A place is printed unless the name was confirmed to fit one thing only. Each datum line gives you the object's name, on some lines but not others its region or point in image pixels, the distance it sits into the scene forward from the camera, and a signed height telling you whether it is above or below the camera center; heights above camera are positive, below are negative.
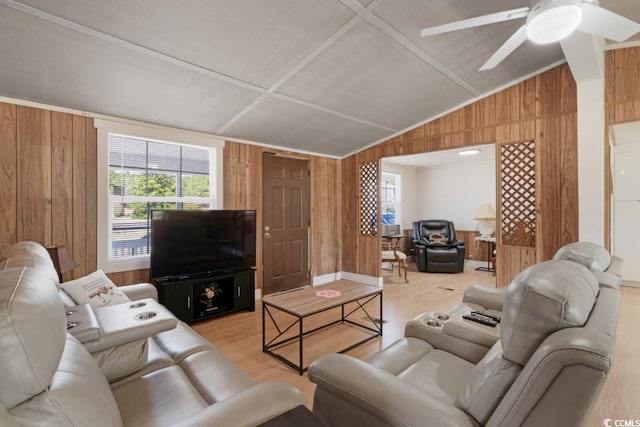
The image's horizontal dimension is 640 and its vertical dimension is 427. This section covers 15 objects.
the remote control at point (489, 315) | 1.87 -0.65
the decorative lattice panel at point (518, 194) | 3.66 +0.27
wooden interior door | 4.50 -0.10
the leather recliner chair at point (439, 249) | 6.11 -0.68
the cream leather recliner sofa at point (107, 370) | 0.65 -0.53
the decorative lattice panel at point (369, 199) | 5.13 +0.30
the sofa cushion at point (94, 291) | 2.04 -0.52
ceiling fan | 1.66 +1.15
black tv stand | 3.20 -0.88
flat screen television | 3.22 -0.30
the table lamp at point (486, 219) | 6.19 -0.07
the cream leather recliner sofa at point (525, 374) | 0.80 -0.48
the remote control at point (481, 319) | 1.81 -0.63
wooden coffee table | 2.51 -0.76
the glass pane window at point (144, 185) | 3.27 +0.38
